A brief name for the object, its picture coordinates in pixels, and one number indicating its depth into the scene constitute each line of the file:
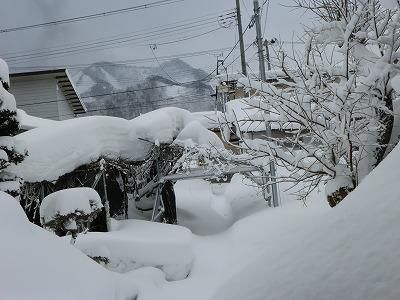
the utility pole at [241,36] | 21.97
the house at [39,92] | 21.36
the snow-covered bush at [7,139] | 7.77
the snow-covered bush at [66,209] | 6.95
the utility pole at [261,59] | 12.08
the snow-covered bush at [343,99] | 5.39
